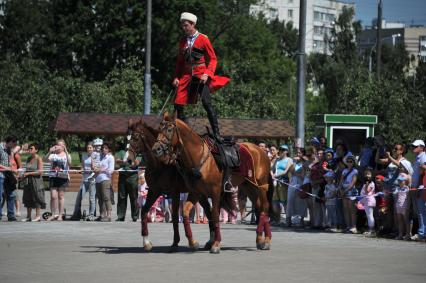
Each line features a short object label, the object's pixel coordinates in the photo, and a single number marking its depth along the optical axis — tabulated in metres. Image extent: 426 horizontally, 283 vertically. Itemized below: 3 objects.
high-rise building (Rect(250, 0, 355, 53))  165.50
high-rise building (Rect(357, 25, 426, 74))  156.09
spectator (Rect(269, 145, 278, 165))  25.85
